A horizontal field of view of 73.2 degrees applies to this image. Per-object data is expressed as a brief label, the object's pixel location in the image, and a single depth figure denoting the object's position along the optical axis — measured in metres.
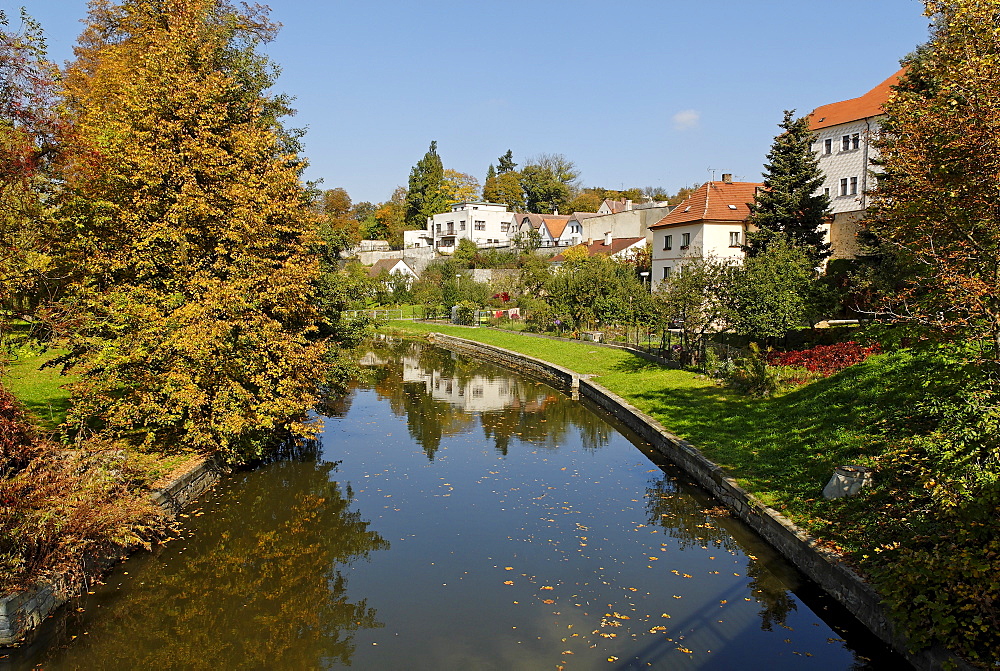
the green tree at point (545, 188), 97.69
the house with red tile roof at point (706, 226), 38.72
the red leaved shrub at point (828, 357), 17.62
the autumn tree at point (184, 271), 12.83
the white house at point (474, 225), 86.25
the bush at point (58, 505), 7.96
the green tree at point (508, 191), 101.38
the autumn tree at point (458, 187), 99.22
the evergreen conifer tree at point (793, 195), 31.95
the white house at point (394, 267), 73.47
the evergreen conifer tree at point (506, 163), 109.25
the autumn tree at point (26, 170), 12.63
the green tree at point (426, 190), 96.56
